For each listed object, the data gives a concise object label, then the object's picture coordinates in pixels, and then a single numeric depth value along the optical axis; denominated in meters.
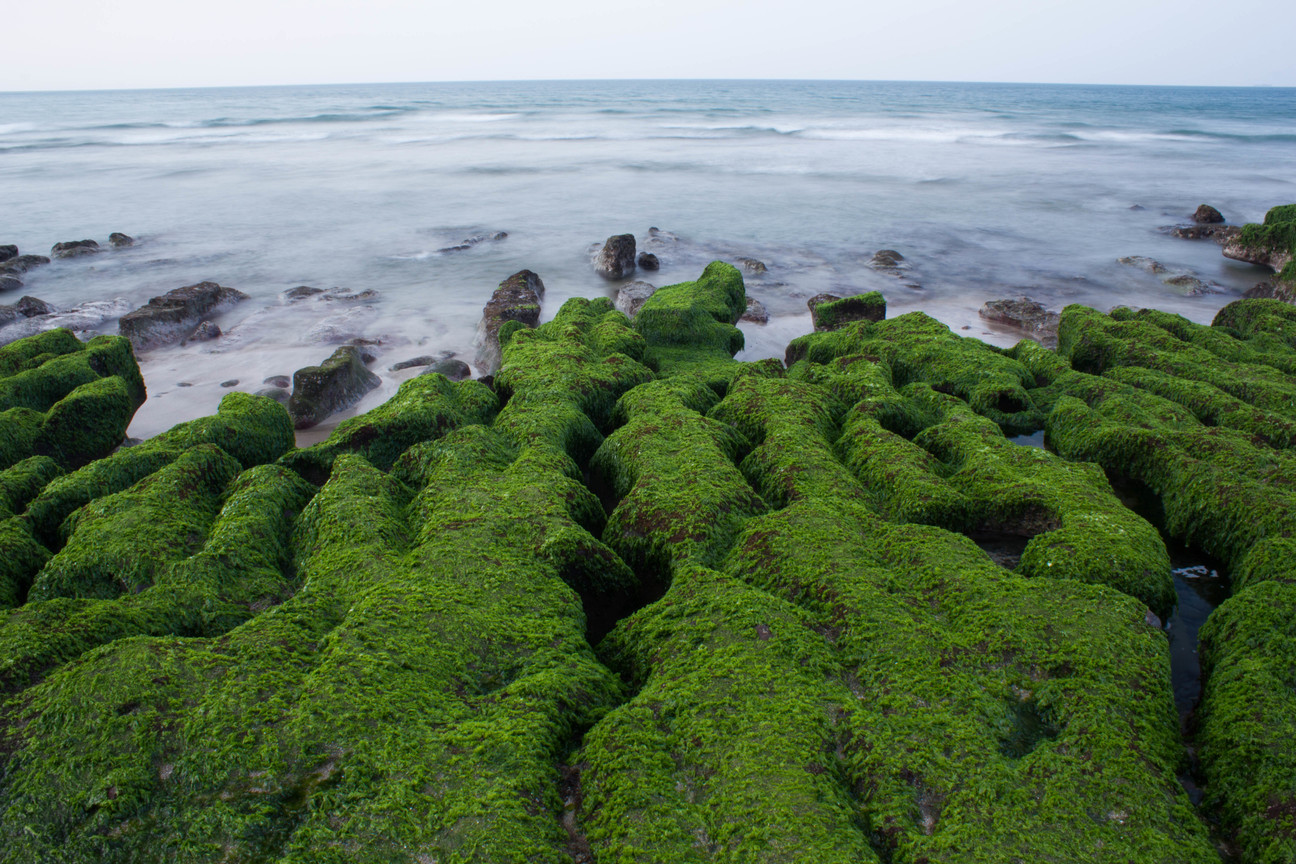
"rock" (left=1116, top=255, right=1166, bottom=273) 14.56
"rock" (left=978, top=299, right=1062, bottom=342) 10.54
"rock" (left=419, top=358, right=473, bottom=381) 8.89
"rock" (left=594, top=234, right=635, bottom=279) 13.78
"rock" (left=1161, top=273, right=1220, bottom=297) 13.22
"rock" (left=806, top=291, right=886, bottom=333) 9.30
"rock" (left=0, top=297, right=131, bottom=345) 10.61
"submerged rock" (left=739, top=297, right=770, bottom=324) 11.28
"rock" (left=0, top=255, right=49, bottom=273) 13.98
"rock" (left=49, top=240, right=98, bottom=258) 15.24
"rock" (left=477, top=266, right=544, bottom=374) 9.36
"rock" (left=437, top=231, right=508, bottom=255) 16.14
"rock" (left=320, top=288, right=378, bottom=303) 12.48
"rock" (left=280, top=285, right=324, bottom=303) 12.60
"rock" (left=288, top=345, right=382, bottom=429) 7.61
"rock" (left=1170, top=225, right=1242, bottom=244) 16.41
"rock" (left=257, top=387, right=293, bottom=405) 8.45
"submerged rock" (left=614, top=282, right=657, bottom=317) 11.49
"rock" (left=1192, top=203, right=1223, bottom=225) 18.39
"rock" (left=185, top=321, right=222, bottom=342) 10.44
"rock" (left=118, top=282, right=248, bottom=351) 9.88
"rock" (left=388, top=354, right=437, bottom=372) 9.36
